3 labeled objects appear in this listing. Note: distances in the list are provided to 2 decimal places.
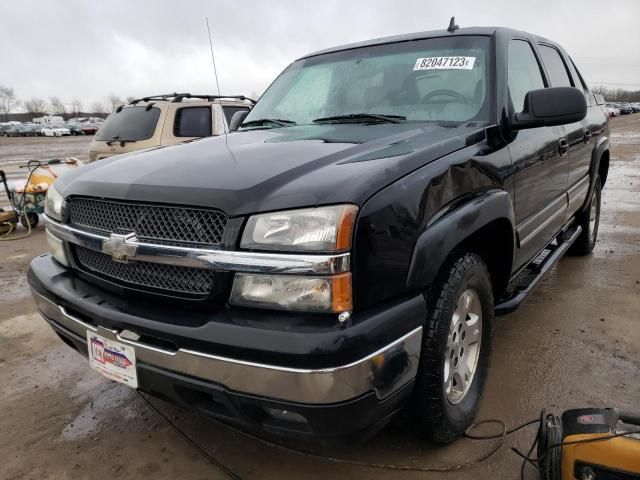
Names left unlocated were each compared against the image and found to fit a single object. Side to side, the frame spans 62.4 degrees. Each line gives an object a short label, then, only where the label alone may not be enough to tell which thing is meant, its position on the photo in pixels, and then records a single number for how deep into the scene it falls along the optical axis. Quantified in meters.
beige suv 7.19
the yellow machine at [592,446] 1.75
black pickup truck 1.70
